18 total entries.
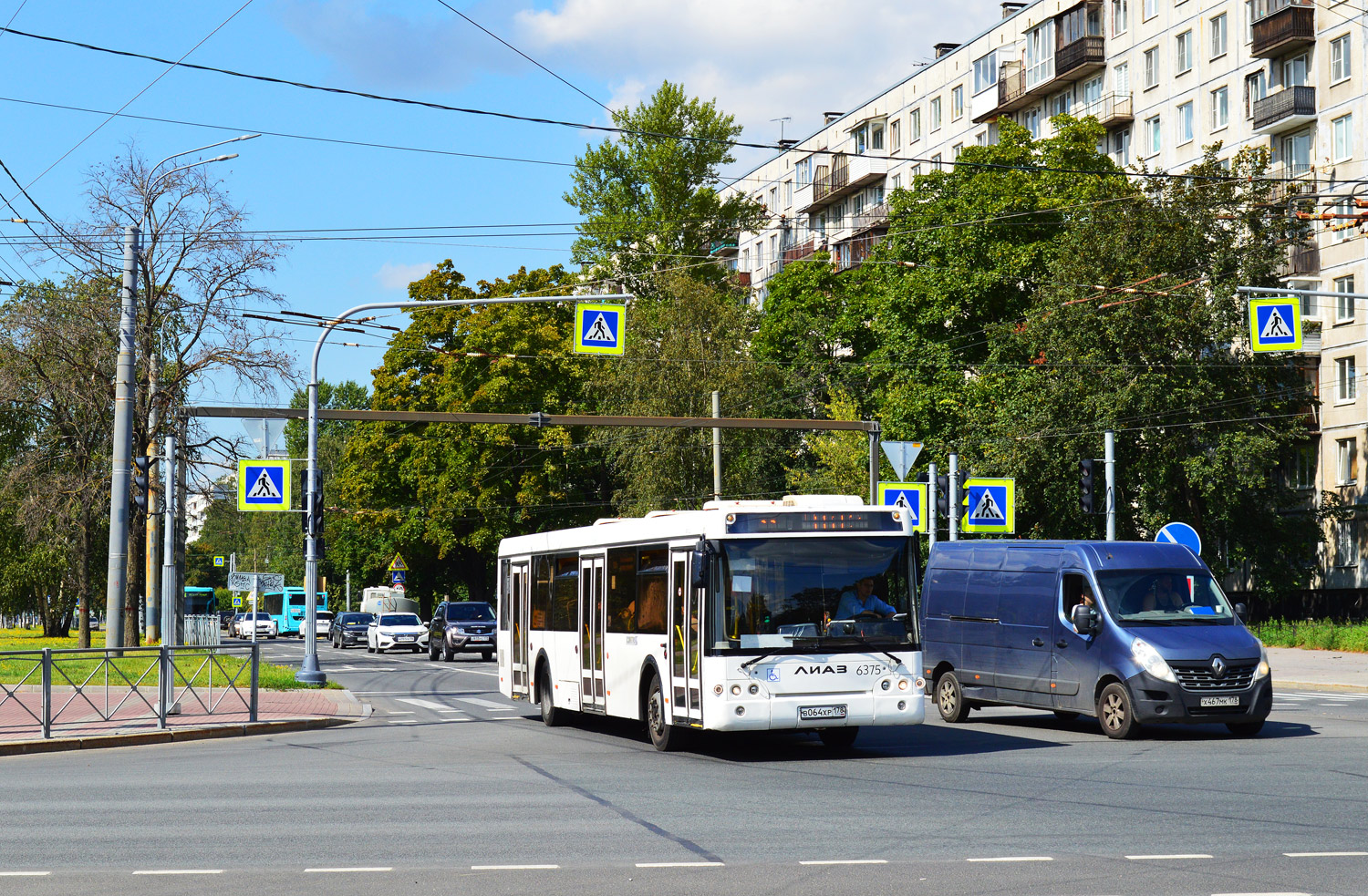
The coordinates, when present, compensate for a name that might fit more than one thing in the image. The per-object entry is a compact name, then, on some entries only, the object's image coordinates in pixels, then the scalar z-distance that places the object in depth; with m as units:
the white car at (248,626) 82.25
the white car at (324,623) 78.44
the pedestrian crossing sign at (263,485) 27.98
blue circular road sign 26.94
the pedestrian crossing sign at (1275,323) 26.38
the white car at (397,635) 53.03
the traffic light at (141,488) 26.77
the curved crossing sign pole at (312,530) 28.22
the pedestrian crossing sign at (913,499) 32.41
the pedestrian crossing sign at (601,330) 28.02
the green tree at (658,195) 66.88
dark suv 44.59
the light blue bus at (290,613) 88.69
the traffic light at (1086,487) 33.06
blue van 16.73
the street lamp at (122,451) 23.02
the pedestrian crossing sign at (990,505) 33.66
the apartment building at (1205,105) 49.78
